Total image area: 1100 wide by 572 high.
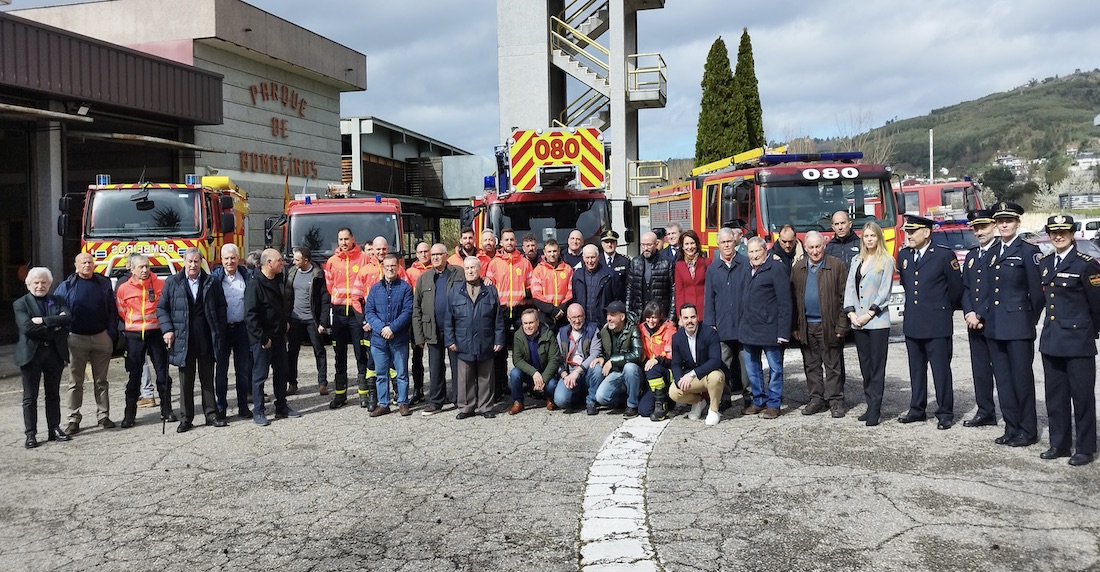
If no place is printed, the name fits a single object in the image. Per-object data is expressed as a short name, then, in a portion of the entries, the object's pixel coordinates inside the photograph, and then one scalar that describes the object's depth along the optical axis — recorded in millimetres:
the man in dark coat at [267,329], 9039
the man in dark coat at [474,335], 9047
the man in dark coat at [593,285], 9750
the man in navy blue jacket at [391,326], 9297
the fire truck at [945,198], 26531
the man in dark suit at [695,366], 8375
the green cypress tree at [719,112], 34500
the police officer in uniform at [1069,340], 6617
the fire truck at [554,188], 13930
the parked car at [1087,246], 21141
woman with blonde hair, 8102
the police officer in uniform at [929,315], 7891
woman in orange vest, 8609
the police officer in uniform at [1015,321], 7133
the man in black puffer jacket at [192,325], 8672
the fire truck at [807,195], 13320
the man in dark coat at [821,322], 8477
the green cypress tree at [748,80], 35281
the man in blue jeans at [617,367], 8773
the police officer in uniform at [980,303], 7480
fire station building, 15820
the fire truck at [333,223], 14773
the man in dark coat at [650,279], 9781
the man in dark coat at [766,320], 8555
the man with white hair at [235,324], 9148
